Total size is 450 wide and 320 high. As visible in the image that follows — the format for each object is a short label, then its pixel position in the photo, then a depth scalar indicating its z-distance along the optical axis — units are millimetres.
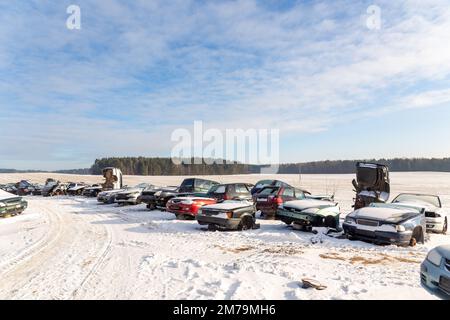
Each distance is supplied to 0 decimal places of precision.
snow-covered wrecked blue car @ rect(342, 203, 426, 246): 8102
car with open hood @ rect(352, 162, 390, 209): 13469
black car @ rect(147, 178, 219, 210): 16603
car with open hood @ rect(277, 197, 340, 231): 10523
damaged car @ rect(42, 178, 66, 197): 31109
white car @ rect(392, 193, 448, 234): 11383
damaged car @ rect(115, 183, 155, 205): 19625
